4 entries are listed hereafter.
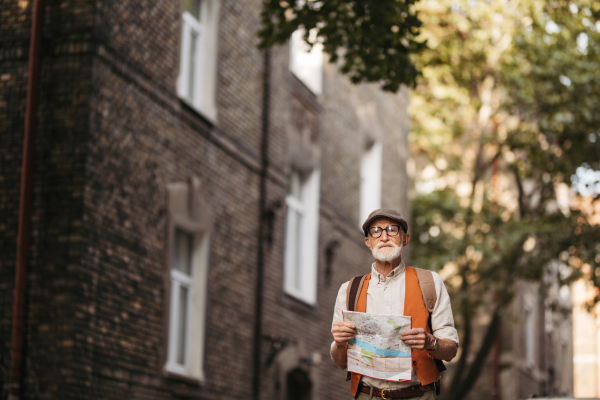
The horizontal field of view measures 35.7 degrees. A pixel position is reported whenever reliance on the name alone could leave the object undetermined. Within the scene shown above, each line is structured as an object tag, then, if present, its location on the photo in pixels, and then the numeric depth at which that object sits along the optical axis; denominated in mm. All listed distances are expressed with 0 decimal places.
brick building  10172
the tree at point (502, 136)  20500
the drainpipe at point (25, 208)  9727
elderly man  4887
